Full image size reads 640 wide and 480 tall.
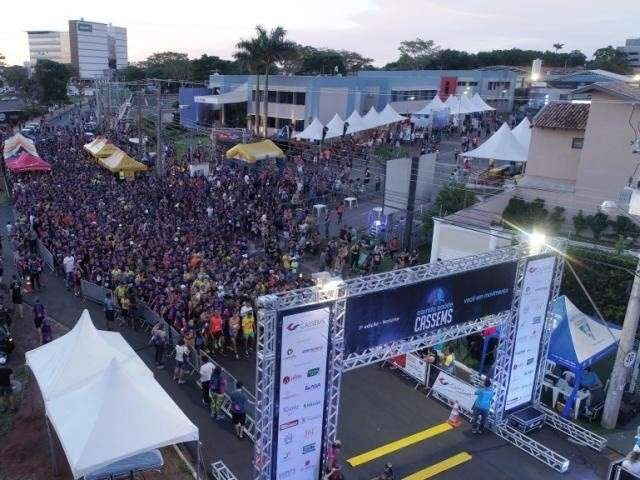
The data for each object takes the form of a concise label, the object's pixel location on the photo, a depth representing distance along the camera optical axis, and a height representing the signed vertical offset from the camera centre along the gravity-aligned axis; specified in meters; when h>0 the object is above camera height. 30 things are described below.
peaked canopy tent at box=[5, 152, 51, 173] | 30.06 -5.20
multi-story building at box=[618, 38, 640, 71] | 126.46 +13.76
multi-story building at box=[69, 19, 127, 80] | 165.62 +7.24
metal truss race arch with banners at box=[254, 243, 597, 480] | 8.55 -4.58
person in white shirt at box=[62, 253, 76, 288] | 17.72 -6.16
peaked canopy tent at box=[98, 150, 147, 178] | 30.47 -5.01
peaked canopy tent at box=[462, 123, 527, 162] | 27.17 -2.57
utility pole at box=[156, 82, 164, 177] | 30.56 -4.07
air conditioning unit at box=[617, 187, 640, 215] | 11.83 -2.08
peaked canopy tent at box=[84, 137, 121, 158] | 33.25 -4.60
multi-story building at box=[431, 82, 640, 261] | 19.94 -2.65
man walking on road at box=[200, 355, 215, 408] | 11.84 -6.33
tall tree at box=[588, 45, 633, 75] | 79.62 +6.37
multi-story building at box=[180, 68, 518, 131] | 44.91 -0.86
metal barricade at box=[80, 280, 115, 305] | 16.86 -6.62
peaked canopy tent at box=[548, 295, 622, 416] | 12.80 -5.56
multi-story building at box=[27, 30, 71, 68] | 172.88 +6.94
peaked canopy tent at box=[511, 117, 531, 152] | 30.88 -1.97
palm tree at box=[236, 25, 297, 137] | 40.56 +2.41
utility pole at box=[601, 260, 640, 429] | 11.99 -5.63
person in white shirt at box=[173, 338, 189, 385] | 12.69 -6.38
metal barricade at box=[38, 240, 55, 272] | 19.50 -6.54
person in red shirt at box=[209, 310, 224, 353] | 13.94 -6.26
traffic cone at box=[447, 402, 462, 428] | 12.18 -6.97
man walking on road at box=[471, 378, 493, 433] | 11.76 -6.49
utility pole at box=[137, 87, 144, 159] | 36.88 -4.44
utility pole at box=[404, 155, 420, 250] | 20.83 -4.04
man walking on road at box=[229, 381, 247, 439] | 11.05 -6.41
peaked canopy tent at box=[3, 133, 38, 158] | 31.89 -4.57
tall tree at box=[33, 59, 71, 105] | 77.06 -1.87
